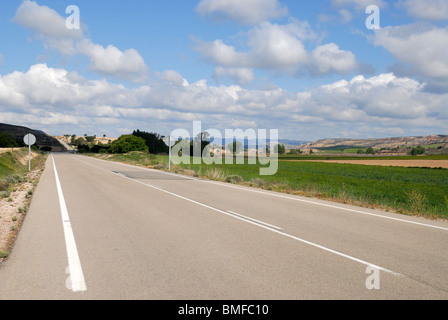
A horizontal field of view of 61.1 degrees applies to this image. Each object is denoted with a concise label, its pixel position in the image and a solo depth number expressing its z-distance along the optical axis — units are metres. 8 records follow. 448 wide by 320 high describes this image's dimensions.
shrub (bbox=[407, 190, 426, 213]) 12.92
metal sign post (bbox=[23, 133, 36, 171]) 33.19
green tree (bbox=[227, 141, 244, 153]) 68.07
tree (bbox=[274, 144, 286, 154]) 130.62
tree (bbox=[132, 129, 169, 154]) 149.25
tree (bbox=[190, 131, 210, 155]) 114.34
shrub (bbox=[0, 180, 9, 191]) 16.91
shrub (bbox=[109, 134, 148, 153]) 124.35
